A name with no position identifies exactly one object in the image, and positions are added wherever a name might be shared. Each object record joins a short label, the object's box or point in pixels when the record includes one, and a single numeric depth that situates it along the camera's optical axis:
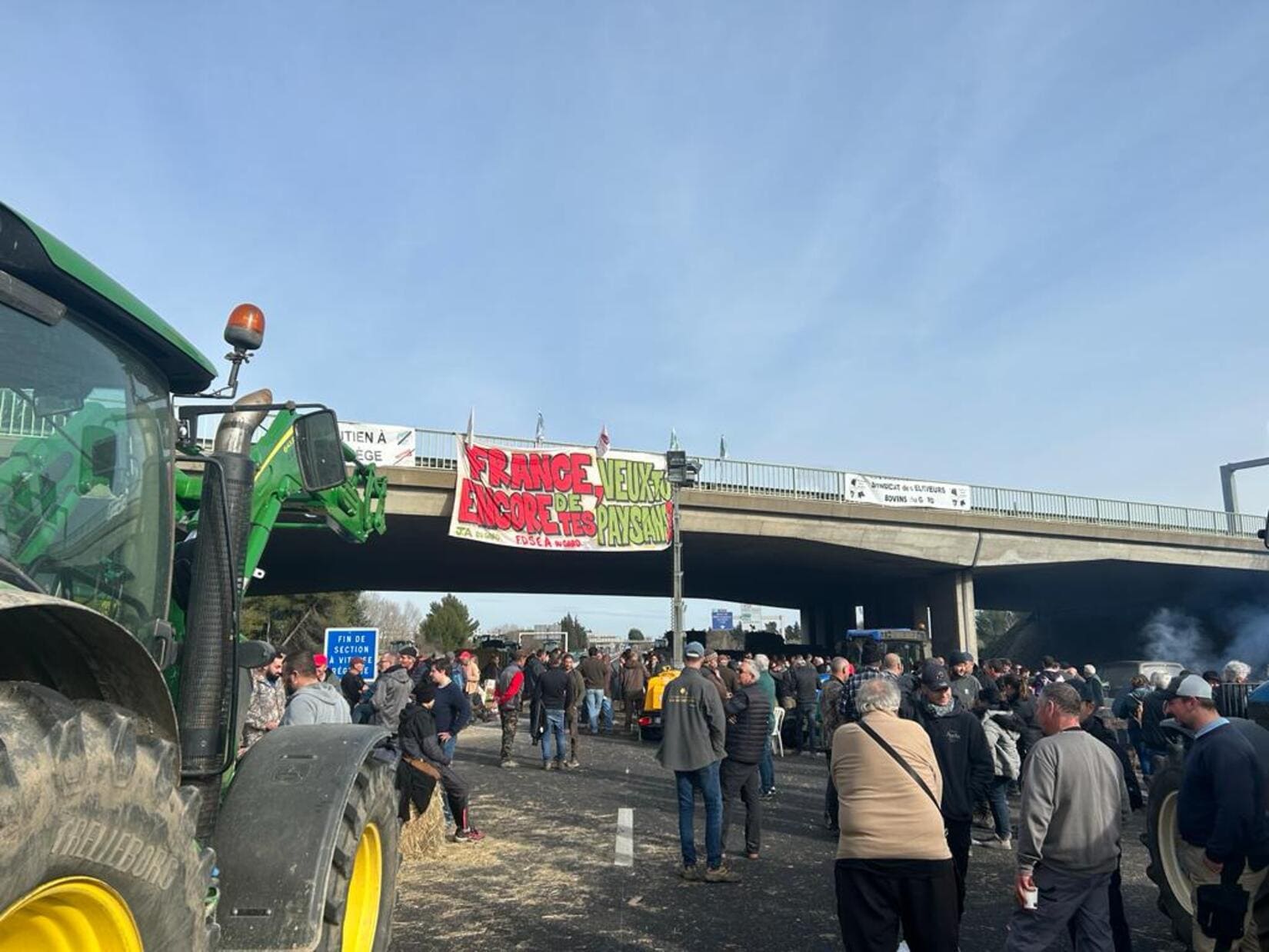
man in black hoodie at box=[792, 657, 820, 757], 16.81
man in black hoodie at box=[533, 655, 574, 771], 13.99
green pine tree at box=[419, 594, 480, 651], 67.81
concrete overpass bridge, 27.30
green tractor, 2.01
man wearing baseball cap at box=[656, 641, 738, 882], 7.38
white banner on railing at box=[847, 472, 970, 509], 28.98
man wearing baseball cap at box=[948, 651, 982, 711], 10.04
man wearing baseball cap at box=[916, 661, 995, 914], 5.96
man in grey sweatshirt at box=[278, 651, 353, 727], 6.55
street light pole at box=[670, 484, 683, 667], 17.83
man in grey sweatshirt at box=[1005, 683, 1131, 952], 4.30
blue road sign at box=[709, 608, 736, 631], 36.19
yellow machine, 17.53
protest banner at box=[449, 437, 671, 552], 23.14
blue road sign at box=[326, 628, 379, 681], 16.16
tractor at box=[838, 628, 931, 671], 24.11
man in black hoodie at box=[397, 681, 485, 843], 8.04
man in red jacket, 14.87
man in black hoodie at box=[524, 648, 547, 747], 14.85
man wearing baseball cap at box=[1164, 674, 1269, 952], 4.37
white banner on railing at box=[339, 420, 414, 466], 22.44
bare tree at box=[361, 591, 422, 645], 83.99
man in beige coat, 3.94
